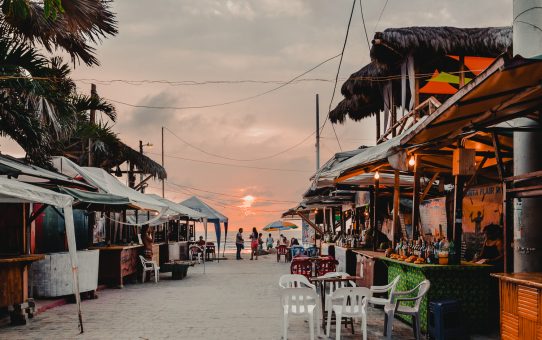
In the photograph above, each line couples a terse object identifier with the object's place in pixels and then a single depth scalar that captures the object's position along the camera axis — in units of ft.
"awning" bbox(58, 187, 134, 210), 38.22
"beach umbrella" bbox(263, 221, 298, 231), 156.28
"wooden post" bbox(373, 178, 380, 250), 41.97
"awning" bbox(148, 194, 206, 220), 72.13
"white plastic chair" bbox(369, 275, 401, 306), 28.04
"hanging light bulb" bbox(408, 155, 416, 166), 34.09
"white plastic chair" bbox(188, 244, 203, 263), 92.63
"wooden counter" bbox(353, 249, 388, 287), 36.58
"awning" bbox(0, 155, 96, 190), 34.83
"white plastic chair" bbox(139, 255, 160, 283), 58.13
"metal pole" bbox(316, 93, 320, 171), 99.86
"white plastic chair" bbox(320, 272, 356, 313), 31.58
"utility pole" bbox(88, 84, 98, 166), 68.54
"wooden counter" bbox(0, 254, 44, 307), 31.35
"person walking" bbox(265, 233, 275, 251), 145.10
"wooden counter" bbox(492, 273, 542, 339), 18.61
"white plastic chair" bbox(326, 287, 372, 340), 25.41
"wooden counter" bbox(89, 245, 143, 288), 52.85
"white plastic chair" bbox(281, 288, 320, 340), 26.00
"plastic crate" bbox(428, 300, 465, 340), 25.44
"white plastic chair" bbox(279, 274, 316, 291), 30.46
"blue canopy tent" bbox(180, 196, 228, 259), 101.24
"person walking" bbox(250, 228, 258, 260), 103.50
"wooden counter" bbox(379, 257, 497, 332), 26.89
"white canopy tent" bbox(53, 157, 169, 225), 50.47
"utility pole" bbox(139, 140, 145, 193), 105.00
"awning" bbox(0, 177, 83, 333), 24.59
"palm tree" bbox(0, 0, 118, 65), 32.94
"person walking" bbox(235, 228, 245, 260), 105.03
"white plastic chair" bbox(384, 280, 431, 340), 25.59
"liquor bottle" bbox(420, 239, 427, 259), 29.29
